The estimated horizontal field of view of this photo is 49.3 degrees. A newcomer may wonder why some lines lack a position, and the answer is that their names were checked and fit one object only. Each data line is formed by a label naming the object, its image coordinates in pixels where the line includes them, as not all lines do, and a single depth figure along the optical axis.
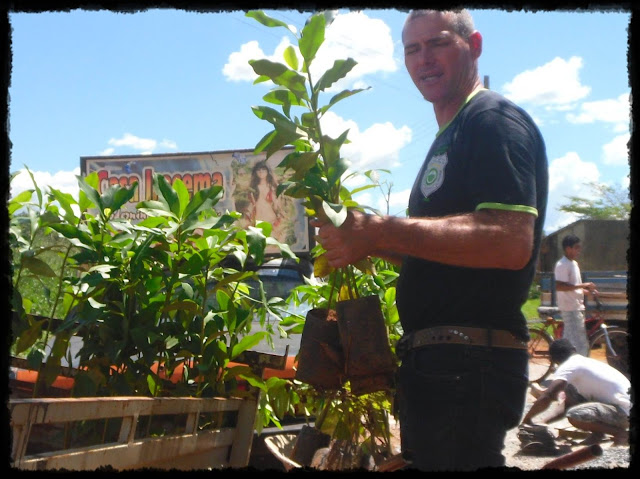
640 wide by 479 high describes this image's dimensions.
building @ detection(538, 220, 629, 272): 20.34
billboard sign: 7.29
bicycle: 10.52
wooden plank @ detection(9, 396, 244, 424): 1.53
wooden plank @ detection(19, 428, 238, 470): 1.64
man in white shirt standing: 8.91
